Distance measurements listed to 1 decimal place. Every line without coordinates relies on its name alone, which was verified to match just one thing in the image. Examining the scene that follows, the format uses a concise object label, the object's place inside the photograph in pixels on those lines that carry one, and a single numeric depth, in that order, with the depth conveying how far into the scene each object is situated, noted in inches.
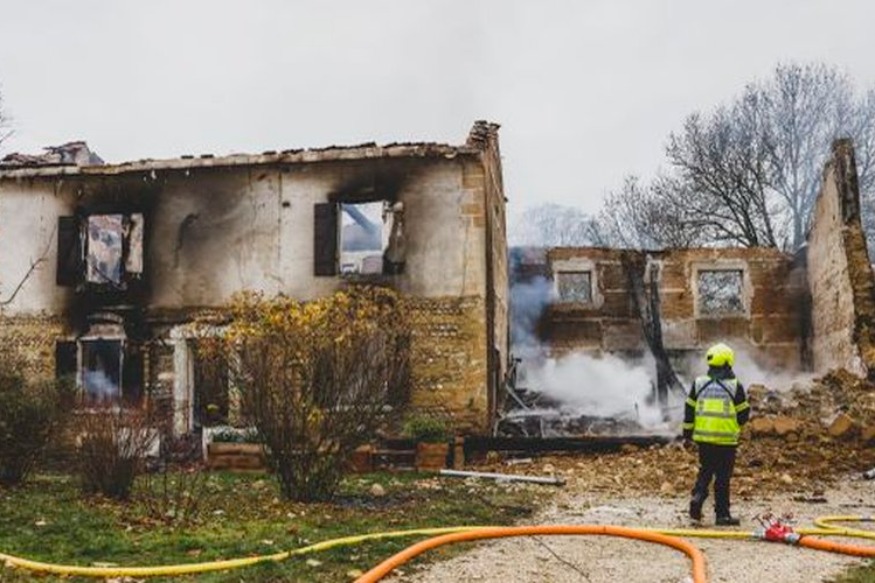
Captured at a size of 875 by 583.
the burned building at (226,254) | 661.3
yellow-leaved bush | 343.9
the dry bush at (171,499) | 310.0
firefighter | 323.3
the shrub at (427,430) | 556.1
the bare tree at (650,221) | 1314.0
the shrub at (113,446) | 363.6
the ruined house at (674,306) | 943.7
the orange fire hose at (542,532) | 225.6
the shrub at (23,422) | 414.6
